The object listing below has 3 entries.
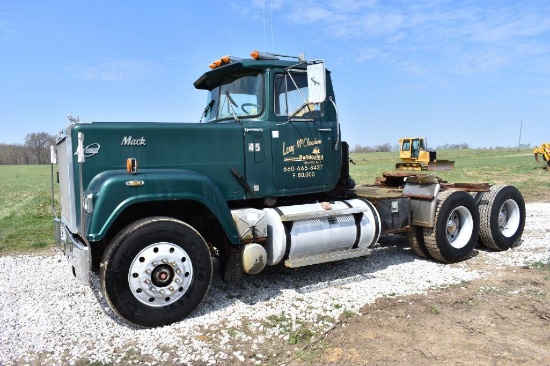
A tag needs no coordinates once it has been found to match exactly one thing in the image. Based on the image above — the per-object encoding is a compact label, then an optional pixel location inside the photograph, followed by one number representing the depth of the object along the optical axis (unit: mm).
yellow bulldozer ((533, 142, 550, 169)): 27031
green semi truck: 4336
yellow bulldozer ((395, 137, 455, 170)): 34344
